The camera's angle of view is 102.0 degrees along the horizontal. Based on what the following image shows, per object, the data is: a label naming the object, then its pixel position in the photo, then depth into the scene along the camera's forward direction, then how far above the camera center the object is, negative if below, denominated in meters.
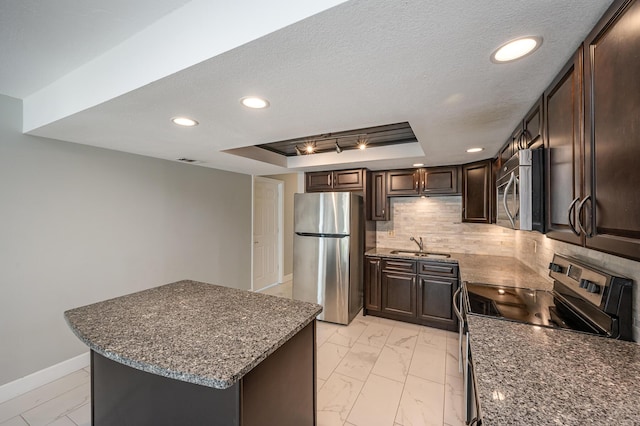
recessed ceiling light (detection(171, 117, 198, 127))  1.81 +0.66
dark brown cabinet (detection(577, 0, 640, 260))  0.72 +0.25
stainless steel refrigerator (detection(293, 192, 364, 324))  3.42 -0.54
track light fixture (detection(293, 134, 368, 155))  2.89 +0.83
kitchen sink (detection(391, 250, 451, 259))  3.46 -0.57
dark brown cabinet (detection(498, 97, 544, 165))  1.41 +0.52
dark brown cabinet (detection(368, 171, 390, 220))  3.79 +0.22
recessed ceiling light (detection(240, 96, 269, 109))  1.47 +0.65
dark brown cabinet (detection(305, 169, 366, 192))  3.73 +0.49
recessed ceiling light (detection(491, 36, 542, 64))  0.97 +0.65
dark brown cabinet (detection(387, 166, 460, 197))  3.40 +0.43
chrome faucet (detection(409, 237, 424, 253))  3.70 -0.44
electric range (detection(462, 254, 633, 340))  1.17 -0.53
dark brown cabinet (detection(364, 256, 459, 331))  3.19 -1.01
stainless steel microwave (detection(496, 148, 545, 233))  1.34 +0.12
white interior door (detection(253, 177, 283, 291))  4.73 -0.37
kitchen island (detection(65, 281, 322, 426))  1.04 -0.58
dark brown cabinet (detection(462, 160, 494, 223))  2.98 +0.26
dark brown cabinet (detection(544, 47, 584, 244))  1.00 +0.27
